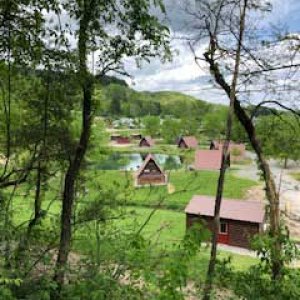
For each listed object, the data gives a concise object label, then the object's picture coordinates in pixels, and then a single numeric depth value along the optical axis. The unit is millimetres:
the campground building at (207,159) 32188
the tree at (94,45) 3955
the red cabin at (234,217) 16377
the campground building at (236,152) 37688
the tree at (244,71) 5535
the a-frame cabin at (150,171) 26405
